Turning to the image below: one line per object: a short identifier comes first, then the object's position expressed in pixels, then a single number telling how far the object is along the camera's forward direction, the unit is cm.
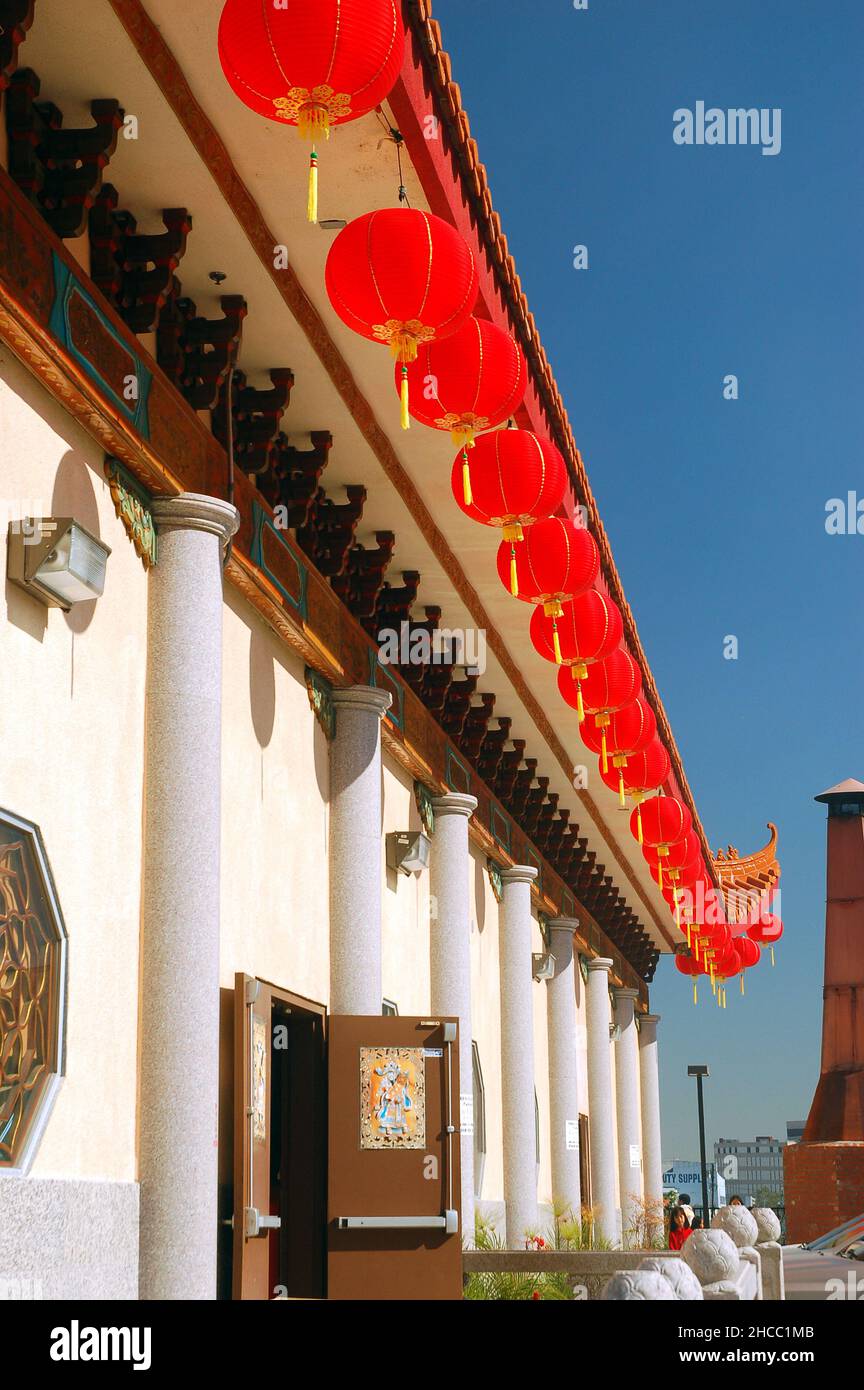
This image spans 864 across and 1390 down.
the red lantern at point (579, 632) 1010
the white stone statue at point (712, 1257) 936
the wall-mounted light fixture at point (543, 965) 1858
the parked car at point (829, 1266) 1461
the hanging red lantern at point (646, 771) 1320
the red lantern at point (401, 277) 645
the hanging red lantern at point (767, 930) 2403
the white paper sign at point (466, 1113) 1262
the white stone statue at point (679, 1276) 689
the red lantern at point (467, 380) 731
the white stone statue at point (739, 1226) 1225
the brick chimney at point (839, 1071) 2875
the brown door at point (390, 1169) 962
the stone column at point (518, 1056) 1553
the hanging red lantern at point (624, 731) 1210
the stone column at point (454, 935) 1284
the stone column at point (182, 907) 685
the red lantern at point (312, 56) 539
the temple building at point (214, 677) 628
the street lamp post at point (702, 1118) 3297
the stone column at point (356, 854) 1026
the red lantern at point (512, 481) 827
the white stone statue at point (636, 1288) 631
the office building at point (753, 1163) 14462
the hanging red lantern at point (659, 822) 1503
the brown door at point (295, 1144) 943
